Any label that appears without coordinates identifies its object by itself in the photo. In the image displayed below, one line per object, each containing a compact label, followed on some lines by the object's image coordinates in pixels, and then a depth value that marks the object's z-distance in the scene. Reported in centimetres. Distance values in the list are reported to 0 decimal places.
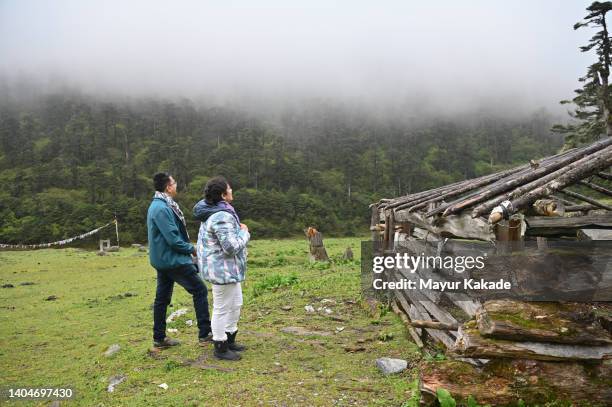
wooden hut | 392
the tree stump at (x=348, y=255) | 1769
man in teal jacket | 613
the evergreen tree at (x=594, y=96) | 2194
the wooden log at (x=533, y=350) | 395
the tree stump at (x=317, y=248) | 1739
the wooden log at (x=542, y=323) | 397
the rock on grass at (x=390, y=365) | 556
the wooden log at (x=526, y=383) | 388
